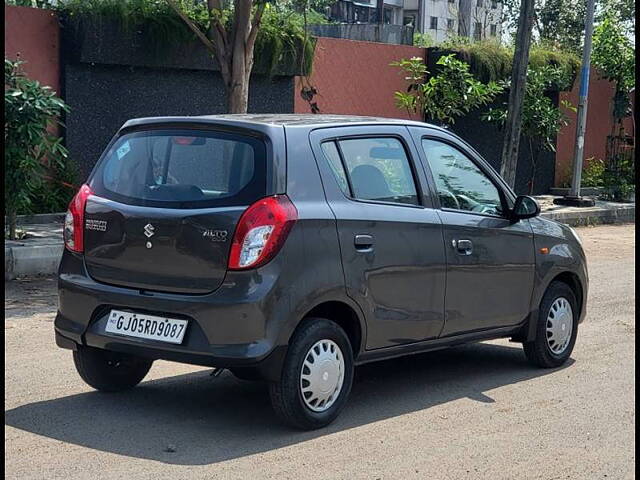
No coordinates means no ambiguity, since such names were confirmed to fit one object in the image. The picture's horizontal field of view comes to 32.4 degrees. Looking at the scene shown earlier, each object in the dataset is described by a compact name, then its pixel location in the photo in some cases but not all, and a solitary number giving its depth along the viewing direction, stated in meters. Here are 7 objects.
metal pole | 19.42
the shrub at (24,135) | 10.78
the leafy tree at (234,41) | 13.60
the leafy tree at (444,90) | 18.20
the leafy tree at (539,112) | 19.58
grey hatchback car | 5.61
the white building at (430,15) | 73.69
